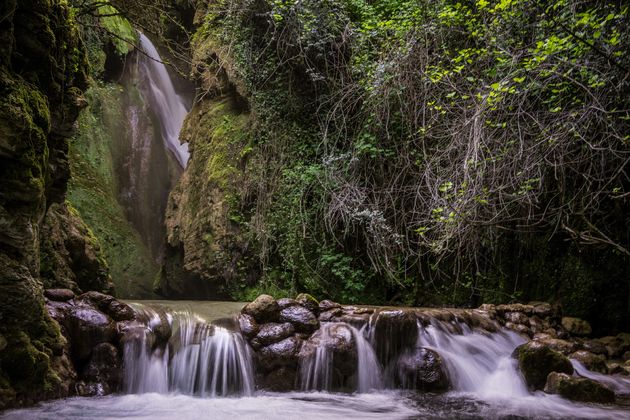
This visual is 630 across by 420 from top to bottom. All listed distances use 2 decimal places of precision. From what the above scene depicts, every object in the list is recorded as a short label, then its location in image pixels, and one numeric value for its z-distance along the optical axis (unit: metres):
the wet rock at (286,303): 5.02
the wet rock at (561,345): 5.52
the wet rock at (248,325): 4.74
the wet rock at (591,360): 5.27
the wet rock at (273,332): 4.70
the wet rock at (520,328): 5.91
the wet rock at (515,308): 6.27
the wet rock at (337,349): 4.67
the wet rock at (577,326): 6.49
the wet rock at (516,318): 6.11
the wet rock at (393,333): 4.94
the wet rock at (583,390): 4.20
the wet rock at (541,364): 4.64
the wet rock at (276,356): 4.61
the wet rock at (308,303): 5.13
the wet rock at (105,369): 4.01
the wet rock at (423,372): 4.76
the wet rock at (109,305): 4.36
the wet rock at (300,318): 4.88
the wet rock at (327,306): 5.23
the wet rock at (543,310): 6.30
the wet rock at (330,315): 5.09
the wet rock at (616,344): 6.00
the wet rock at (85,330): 3.99
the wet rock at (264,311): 4.90
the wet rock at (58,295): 4.18
